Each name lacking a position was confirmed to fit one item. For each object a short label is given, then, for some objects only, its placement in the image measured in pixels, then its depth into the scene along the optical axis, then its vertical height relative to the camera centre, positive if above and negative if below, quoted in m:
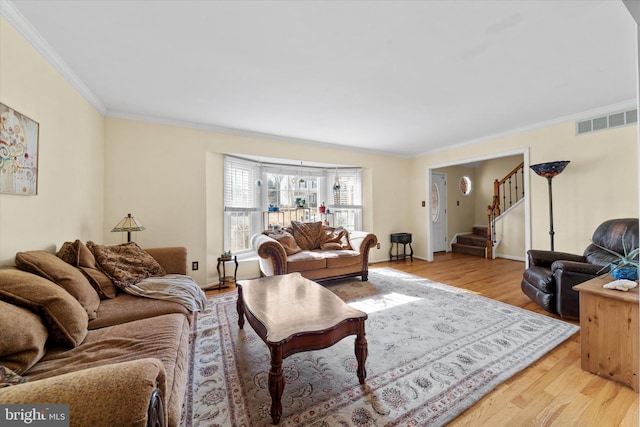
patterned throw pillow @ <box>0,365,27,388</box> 0.86 -0.57
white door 6.46 +0.13
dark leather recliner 2.47 -0.57
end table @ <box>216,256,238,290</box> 3.71 -0.84
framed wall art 1.57 +0.45
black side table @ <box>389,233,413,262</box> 5.41 -0.58
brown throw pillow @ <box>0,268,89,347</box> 1.25 -0.44
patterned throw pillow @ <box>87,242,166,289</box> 2.08 -0.42
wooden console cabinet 1.62 -0.82
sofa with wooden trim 3.38 -0.55
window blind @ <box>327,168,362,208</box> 5.43 +0.61
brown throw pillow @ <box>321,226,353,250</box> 4.13 -0.40
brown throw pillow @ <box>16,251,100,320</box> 1.53 -0.35
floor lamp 3.32 +0.61
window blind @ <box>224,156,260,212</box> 4.12 +0.55
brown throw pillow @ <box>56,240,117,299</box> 1.92 -0.38
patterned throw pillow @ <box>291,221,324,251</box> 4.18 -0.31
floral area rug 1.44 -1.12
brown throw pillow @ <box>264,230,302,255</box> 3.80 -0.38
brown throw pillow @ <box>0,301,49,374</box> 1.06 -0.54
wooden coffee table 1.37 -0.68
